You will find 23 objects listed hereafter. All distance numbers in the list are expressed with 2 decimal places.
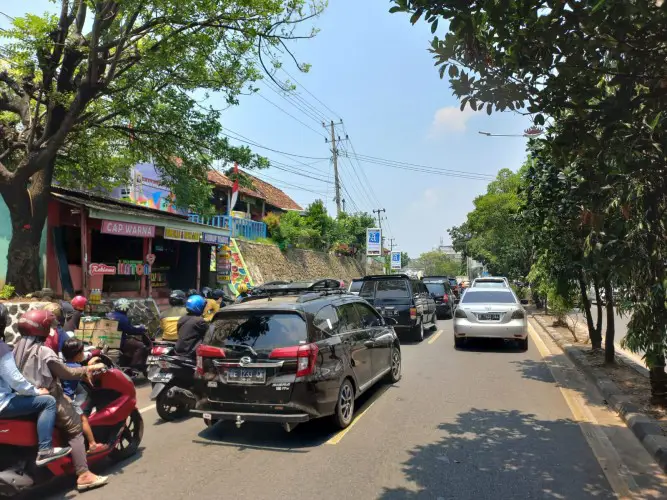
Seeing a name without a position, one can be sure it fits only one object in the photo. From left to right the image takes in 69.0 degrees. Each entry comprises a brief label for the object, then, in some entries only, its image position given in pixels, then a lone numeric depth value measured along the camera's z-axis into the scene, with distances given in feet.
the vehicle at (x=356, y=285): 49.44
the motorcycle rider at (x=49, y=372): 13.56
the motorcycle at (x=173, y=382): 20.70
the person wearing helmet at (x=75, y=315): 25.14
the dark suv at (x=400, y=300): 42.78
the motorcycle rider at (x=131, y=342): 26.48
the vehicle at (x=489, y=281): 57.41
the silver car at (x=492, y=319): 38.27
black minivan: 17.24
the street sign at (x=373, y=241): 123.95
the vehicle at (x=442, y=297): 69.21
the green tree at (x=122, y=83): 33.78
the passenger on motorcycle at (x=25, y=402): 12.57
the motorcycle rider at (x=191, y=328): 21.58
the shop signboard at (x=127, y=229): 43.57
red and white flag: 88.94
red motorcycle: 12.50
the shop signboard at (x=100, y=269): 45.21
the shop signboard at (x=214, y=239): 60.14
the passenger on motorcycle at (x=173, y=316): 25.91
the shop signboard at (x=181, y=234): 52.11
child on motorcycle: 14.70
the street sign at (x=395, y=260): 185.26
